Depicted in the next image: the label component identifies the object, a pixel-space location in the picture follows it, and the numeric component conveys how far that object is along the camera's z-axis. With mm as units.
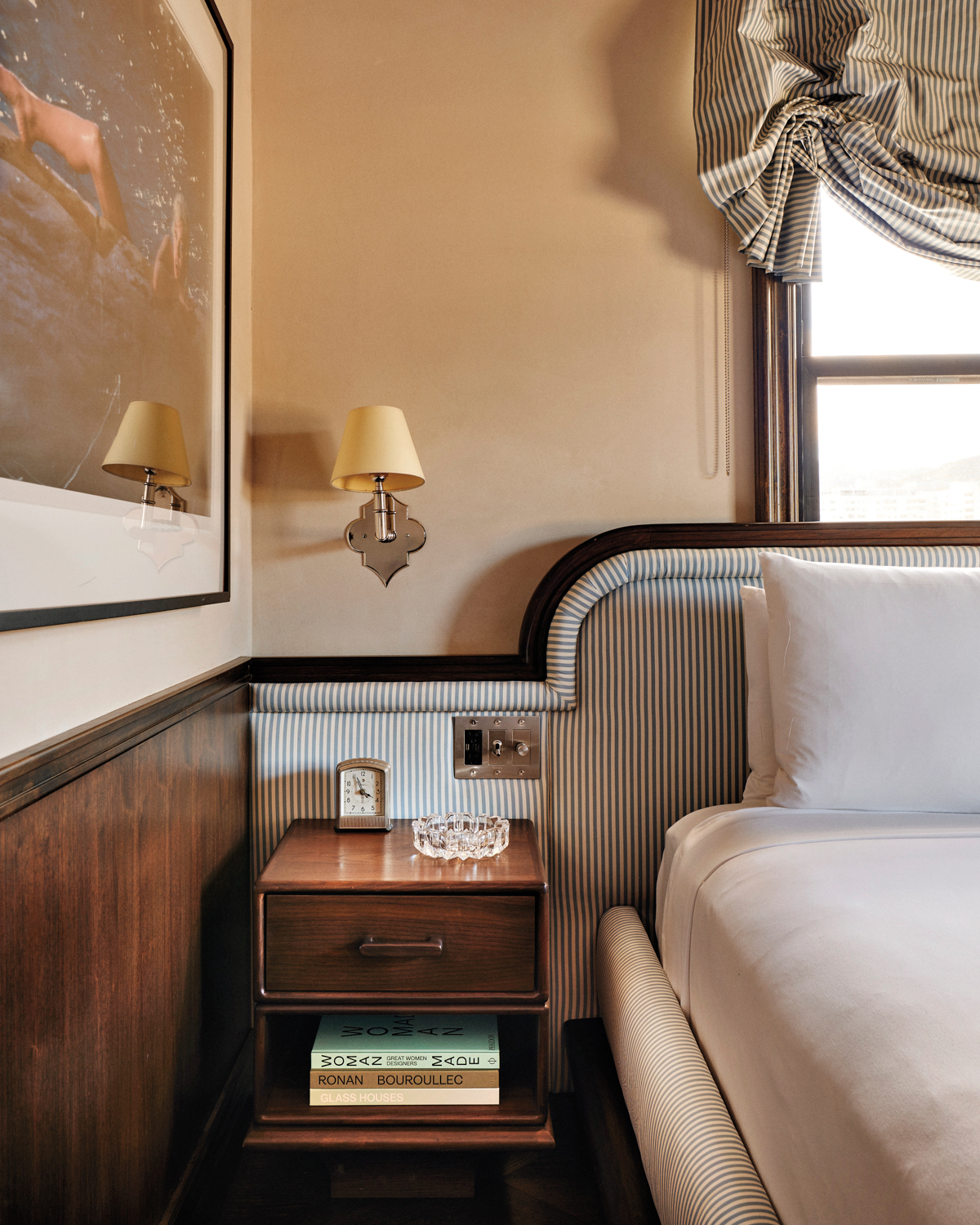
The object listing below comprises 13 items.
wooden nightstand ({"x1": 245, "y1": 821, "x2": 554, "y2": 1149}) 1310
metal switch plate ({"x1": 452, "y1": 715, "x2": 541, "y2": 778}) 1683
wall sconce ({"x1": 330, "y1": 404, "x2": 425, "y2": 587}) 1552
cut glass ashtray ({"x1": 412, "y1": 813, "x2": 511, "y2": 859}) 1425
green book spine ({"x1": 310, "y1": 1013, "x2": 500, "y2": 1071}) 1313
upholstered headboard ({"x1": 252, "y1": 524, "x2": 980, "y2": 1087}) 1687
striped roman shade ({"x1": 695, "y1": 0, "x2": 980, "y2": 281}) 1664
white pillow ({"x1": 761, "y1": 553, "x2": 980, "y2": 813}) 1351
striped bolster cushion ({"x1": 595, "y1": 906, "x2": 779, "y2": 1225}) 885
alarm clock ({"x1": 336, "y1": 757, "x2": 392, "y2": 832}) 1583
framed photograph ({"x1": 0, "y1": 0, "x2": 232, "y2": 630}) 751
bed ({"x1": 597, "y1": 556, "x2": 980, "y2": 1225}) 712
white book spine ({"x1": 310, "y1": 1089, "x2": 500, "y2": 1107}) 1295
